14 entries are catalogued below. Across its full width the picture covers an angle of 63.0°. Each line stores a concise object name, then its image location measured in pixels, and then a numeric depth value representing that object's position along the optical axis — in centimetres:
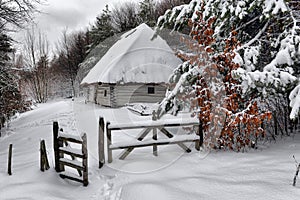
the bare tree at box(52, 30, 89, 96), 4044
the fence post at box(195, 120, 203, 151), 670
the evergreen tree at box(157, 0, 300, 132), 505
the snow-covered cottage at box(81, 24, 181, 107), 1747
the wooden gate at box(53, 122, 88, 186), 514
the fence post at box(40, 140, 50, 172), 555
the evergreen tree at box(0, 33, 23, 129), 1253
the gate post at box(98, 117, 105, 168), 598
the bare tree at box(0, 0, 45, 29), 1022
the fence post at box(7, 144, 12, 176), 563
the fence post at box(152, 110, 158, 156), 651
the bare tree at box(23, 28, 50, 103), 3684
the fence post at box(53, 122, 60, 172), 559
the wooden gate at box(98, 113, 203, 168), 602
